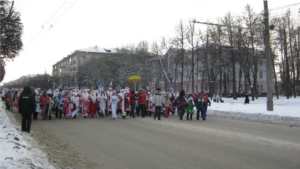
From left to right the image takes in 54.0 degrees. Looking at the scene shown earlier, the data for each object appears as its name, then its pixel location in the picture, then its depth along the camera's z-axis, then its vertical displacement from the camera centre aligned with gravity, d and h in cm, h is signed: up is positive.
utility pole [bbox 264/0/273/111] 2061 +192
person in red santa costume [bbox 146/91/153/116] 2017 -82
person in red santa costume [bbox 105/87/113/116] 1950 -29
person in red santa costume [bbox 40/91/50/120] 1746 -63
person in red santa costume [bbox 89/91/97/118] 1895 -70
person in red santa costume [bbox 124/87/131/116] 1902 -51
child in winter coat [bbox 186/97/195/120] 1786 -92
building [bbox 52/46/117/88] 8260 +1279
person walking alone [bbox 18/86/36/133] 1116 -44
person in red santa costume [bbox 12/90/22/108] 2439 -64
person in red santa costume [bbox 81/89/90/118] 1873 -63
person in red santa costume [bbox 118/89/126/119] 1790 -58
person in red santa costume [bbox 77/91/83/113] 1938 -38
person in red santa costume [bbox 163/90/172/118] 1932 -61
